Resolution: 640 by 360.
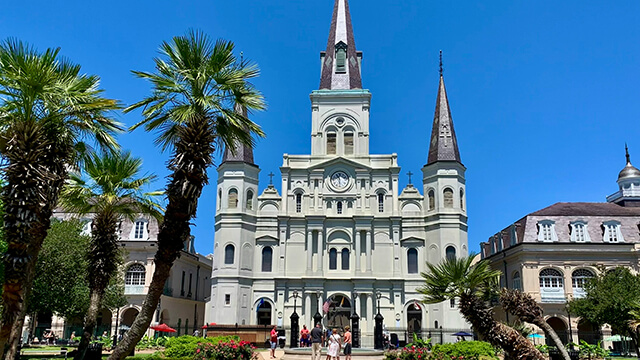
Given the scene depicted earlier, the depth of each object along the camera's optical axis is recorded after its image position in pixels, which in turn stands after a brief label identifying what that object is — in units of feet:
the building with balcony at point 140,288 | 153.99
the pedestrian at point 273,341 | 94.49
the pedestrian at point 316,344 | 77.36
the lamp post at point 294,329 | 128.67
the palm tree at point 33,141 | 44.21
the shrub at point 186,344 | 70.79
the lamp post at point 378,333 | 122.31
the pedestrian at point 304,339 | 123.03
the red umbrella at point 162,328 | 126.90
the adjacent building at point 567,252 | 146.61
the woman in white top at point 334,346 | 69.31
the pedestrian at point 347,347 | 78.07
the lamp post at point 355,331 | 123.85
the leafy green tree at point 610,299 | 115.51
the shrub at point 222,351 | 68.39
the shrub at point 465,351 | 71.61
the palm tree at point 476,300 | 48.29
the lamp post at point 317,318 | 131.56
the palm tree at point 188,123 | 50.44
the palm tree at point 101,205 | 67.10
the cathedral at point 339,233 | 161.99
